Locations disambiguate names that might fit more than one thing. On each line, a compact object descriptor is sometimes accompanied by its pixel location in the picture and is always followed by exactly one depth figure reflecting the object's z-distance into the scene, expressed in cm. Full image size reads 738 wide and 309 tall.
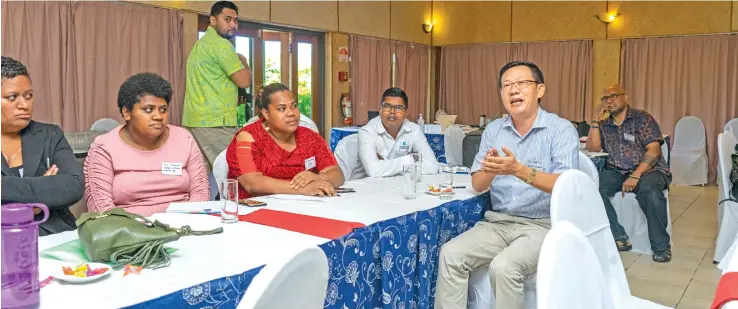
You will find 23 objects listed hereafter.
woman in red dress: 279
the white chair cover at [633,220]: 429
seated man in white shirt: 362
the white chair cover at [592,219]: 176
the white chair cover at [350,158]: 373
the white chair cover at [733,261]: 125
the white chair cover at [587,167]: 316
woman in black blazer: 202
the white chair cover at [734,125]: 719
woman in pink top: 240
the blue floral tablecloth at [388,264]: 150
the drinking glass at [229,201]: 202
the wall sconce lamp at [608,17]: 870
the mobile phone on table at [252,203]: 233
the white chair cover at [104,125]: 485
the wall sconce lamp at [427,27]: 1024
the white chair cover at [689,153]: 769
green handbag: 150
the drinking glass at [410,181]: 262
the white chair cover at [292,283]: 92
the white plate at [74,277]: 136
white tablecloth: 131
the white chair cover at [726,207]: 374
